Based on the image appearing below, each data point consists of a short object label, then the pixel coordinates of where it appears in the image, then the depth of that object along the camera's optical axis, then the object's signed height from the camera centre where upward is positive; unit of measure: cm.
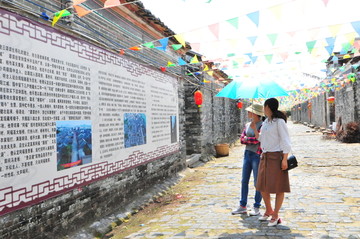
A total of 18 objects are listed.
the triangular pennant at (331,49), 721 +158
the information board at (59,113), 338 +14
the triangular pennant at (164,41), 560 +141
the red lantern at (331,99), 2308 +141
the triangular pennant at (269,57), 770 +153
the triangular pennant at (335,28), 576 +164
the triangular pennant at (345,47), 722 +166
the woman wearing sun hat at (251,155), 504 -56
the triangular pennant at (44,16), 389 +131
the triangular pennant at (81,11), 416 +146
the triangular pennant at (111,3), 425 +159
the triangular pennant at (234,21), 488 +152
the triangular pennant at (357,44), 693 +162
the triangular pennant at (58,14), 393 +134
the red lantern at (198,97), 1121 +83
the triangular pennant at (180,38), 549 +144
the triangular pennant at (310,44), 663 +156
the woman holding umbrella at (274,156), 432 -50
